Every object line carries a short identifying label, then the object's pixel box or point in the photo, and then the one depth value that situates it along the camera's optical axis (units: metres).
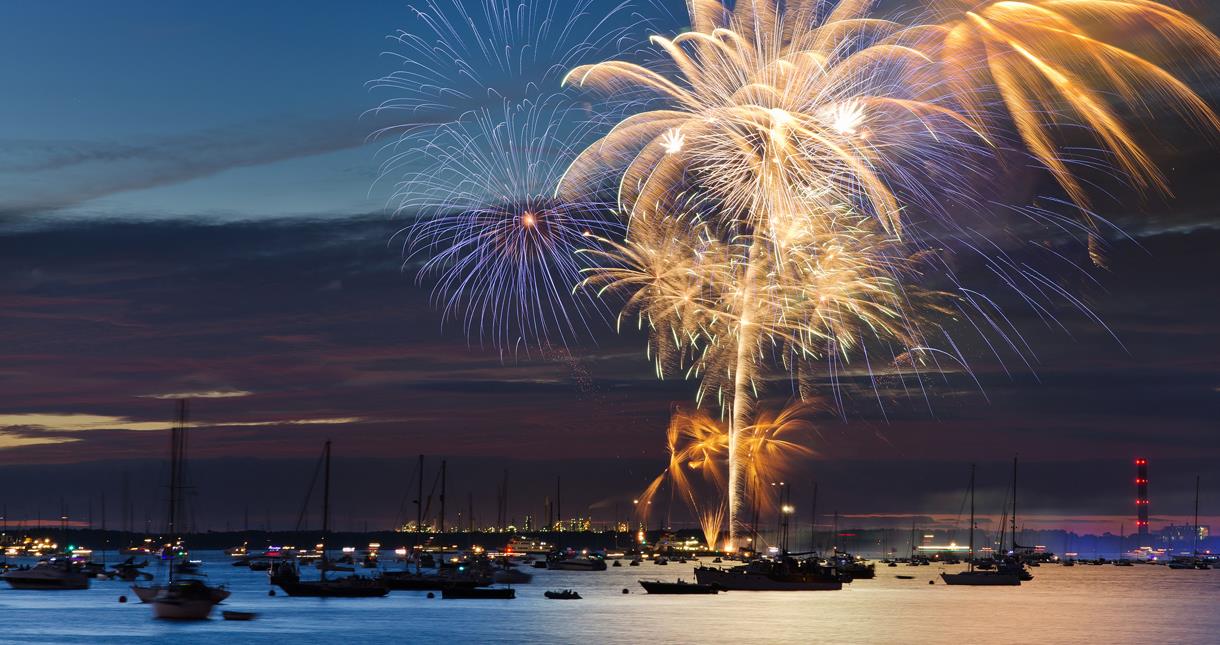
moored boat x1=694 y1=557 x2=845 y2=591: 149.12
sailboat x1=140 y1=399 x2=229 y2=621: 114.81
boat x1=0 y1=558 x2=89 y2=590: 176.38
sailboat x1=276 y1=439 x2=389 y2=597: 147.12
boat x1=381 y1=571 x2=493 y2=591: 153.12
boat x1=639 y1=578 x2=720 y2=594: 150.18
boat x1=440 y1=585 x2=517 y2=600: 147.88
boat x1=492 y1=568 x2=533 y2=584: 180.88
